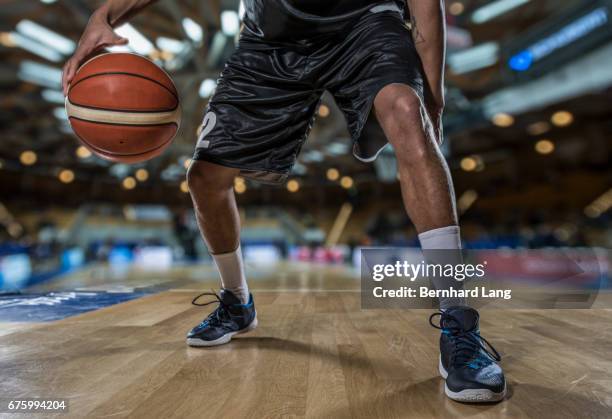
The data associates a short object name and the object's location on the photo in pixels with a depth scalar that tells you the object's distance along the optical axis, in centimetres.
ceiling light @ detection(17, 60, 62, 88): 1201
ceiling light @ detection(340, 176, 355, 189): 2336
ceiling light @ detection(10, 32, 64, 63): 1035
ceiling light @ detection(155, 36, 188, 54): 1130
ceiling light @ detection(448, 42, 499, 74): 1095
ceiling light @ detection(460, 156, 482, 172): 1659
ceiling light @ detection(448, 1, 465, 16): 909
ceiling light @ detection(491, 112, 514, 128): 1244
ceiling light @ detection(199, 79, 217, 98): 1272
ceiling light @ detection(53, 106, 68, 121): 1529
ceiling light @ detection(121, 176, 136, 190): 2353
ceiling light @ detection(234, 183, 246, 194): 2256
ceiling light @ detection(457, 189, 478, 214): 1706
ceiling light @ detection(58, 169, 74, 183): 2153
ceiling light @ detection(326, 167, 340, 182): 2362
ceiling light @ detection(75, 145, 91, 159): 1898
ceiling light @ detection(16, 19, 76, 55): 1006
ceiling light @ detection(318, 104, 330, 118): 1362
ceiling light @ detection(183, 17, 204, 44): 1000
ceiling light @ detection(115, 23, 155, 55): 1020
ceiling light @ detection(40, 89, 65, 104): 1366
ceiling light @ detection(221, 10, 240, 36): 932
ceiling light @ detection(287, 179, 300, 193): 2428
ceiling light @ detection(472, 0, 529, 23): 936
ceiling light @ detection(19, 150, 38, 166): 1933
